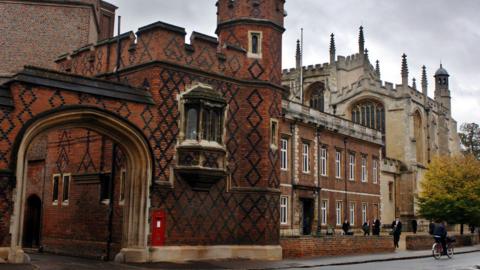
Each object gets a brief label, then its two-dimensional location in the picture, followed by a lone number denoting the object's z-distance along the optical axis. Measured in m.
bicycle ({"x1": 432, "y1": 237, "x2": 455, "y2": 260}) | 25.84
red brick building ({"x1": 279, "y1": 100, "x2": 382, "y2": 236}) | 35.25
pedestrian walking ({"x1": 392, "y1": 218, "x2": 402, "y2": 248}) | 33.34
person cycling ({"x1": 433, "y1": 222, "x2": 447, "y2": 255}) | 25.42
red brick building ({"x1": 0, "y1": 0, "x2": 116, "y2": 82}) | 32.75
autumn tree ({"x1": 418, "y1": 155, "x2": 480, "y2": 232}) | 40.00
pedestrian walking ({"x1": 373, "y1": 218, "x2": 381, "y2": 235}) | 35.50
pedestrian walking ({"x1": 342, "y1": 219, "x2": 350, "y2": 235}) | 36.25
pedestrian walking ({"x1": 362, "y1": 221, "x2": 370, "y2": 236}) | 35.99
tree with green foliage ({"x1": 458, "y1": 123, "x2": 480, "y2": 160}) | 80.88
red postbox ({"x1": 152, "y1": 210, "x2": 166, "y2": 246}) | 20.28
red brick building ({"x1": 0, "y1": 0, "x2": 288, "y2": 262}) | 18.50
